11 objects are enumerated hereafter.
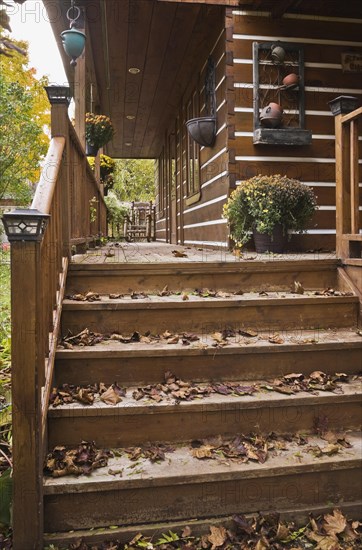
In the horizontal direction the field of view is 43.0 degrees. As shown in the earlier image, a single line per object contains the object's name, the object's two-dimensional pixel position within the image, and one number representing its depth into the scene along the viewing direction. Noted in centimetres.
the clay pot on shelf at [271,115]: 479
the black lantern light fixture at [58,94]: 277
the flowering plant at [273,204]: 411
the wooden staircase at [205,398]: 191
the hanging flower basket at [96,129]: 660
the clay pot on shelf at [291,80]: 487
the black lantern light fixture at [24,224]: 169
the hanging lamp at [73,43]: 441
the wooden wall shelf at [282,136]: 483
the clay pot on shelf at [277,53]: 487
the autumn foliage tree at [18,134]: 929
